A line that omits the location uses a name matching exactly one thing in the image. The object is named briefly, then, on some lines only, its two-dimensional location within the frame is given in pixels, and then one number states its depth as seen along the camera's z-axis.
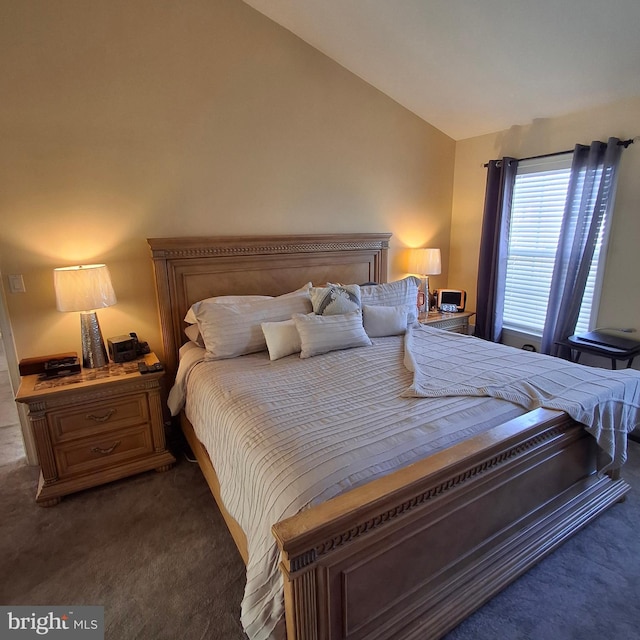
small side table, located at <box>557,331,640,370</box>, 2.60
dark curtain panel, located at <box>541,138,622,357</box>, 2.75
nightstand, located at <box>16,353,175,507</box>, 2.16
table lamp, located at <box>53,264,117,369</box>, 2.22
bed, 1.13
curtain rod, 2.66
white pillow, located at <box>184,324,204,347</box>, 2.61
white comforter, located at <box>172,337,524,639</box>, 1.23
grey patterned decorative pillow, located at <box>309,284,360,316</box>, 2.64
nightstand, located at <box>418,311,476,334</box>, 3.46
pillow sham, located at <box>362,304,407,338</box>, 2.78
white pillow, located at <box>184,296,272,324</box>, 2.60
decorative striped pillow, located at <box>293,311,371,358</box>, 2.41
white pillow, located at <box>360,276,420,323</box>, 2.94
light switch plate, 2.32
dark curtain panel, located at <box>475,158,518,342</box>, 3.39
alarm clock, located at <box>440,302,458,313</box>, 3.76
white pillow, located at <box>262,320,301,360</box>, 2.40
